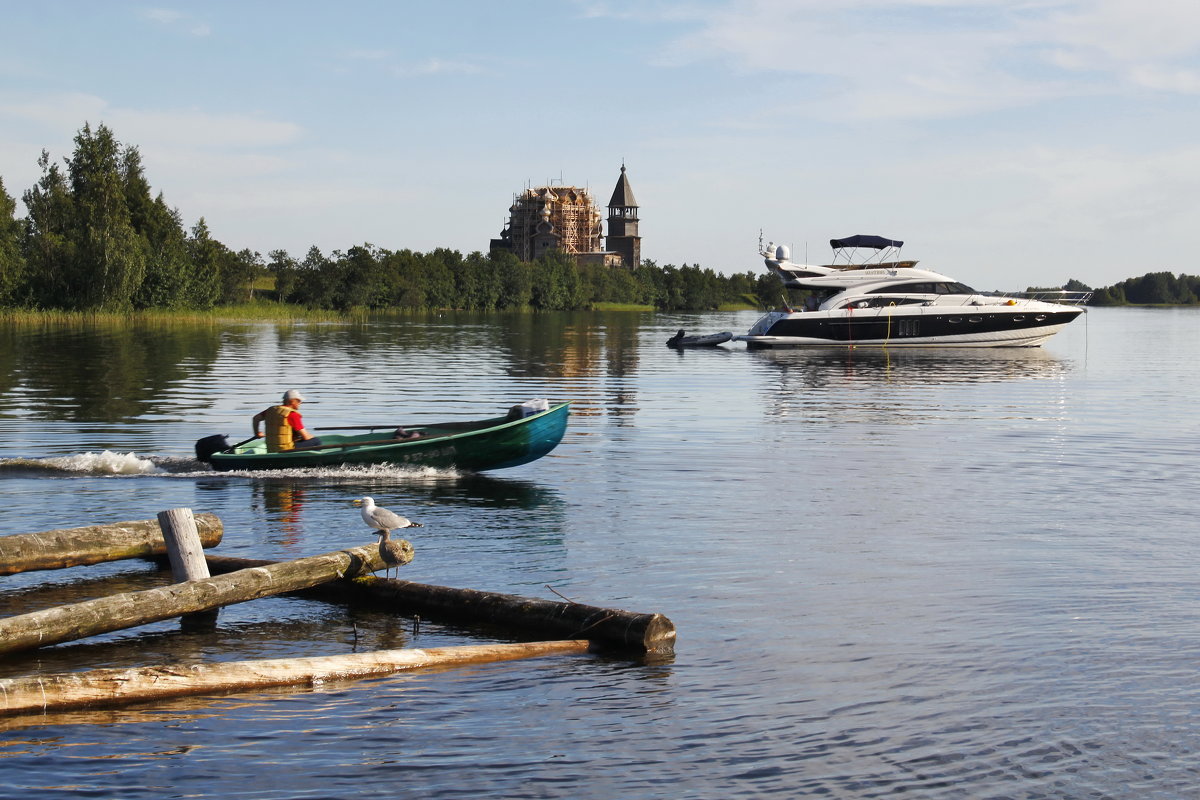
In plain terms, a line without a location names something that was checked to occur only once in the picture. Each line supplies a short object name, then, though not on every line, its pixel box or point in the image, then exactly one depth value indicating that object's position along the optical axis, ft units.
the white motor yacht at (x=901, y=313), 226.38
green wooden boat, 67.82
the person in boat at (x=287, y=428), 68.49
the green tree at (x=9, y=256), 260.13
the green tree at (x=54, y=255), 279.69
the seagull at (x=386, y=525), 40.75
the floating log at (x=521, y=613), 35.96
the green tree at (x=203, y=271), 334.03
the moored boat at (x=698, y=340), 240.65
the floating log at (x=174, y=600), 32.86
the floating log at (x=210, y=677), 29.30
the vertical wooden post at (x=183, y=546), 40.47
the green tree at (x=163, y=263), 310.65
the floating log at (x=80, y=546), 42.93
